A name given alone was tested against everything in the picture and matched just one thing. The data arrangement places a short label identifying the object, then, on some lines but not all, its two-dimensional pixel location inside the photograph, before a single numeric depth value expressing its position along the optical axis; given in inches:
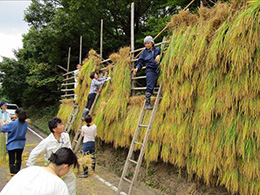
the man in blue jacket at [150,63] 152.5
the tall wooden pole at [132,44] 197.0
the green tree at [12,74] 650.8
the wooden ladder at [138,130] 132.5
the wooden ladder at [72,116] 277.0
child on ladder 232.2
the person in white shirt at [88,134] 187.2
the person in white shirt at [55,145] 101.0
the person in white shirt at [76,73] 287.5
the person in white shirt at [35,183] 55.0
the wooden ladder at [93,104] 226.9
